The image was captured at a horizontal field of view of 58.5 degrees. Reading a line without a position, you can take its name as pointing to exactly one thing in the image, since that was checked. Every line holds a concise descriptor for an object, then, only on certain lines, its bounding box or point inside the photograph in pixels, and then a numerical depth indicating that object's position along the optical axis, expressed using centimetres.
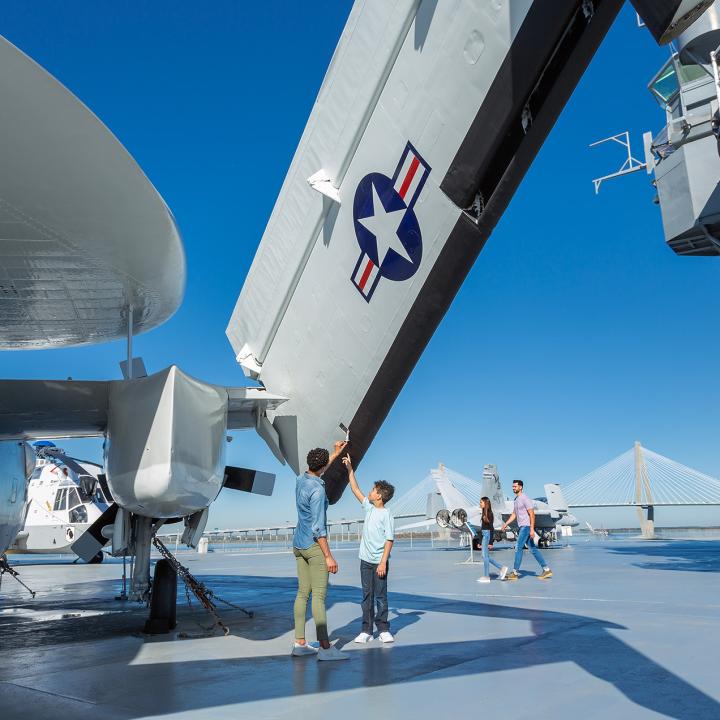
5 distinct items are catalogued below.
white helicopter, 2628
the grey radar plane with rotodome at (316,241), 405
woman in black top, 1168
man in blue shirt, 574
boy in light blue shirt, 641
